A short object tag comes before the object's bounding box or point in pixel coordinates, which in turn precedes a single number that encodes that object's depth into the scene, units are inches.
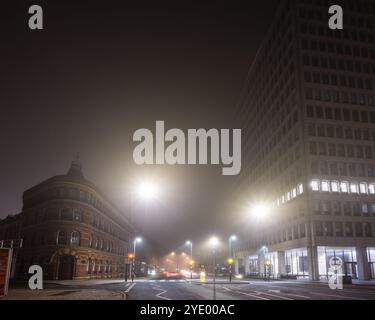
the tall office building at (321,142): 2471.7
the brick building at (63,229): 2080.5
